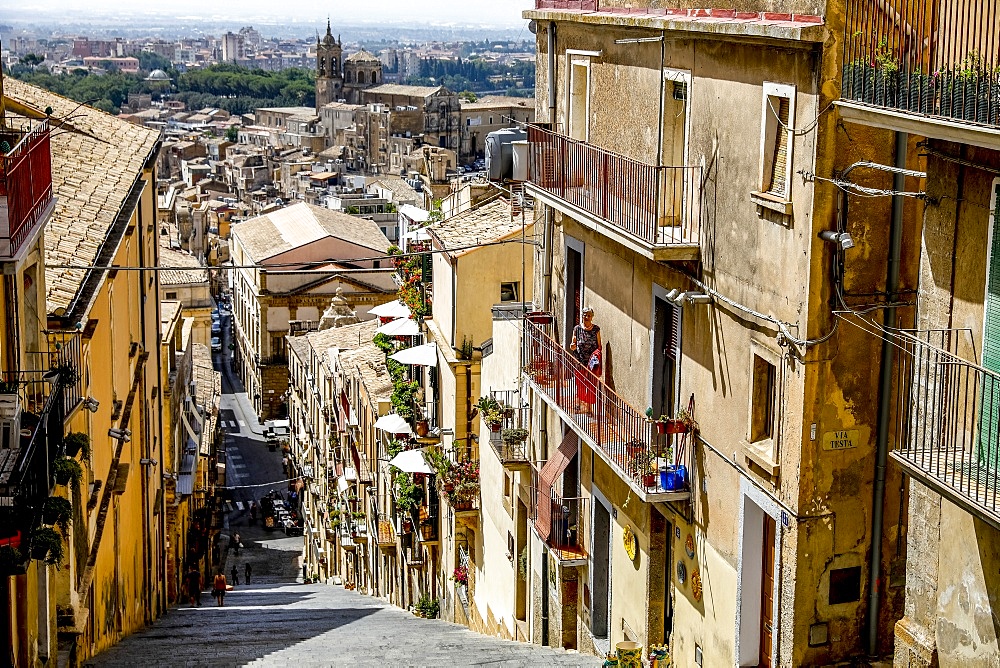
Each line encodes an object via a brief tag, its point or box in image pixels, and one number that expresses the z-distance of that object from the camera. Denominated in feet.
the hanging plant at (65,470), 46.62
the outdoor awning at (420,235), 98.63
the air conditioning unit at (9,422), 43.83
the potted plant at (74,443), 49.19
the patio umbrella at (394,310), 108.41
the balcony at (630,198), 48.49
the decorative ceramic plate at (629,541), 57.41
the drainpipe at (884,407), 40.91
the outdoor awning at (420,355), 94.63
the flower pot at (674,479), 50.80
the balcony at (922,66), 30.81
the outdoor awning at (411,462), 92.86
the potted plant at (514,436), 74.49
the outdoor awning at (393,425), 100.27
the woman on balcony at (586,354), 59.16
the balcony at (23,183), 41.65
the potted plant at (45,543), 42.32
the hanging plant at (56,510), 43.62
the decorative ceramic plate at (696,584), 50.47
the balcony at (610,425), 50.78
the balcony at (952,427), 30.71
